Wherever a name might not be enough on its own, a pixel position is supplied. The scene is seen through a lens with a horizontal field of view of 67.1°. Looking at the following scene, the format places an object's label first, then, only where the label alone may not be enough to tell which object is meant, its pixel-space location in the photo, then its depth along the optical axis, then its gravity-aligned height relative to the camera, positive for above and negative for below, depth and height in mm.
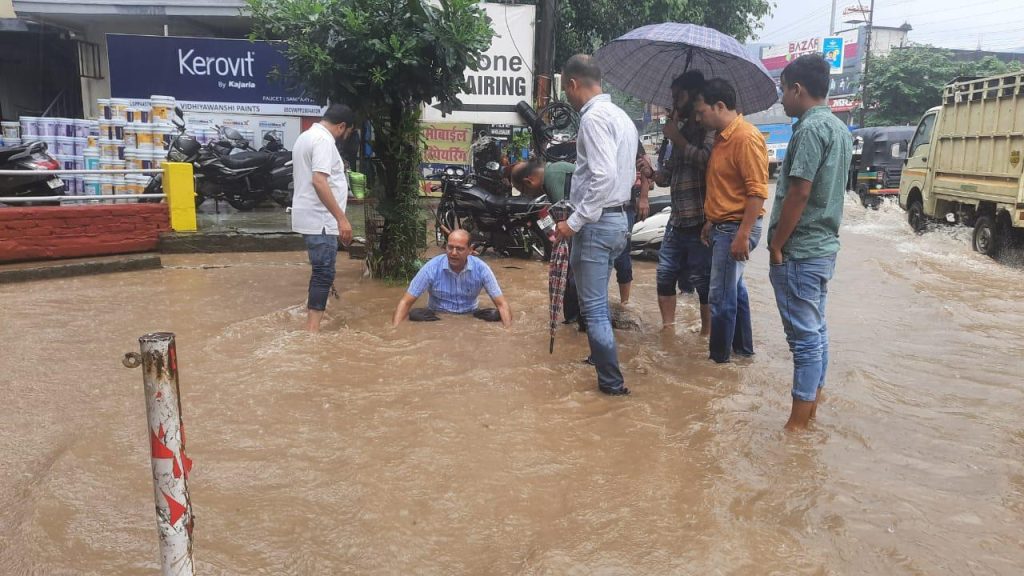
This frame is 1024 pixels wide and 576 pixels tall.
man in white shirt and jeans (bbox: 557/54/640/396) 4160 -225
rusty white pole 1905 -766
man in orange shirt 4512 -232
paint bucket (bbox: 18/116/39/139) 10916 +253
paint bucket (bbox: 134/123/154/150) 10633 +144
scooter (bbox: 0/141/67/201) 8703 -373
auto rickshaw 17719 -121
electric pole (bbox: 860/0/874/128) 32219 +2802
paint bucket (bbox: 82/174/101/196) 10789 -559
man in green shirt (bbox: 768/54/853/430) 3625 -276
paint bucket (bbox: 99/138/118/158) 10734 -28
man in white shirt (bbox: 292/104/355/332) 5402 -319
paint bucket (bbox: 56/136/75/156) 11187 -8
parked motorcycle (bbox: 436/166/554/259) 9062 -781
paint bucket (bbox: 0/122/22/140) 12250 +232
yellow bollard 8922 -540
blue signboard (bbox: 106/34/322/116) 12914 +1253
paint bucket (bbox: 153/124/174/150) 10703 +148
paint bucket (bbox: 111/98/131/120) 10648 +492
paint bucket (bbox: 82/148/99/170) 11039 -172
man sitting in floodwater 5832 -1037
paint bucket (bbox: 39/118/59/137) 11094 +269
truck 9844 -36
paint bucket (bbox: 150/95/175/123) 10711 +526
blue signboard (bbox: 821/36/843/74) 48031 +6695
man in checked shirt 5176 -226
